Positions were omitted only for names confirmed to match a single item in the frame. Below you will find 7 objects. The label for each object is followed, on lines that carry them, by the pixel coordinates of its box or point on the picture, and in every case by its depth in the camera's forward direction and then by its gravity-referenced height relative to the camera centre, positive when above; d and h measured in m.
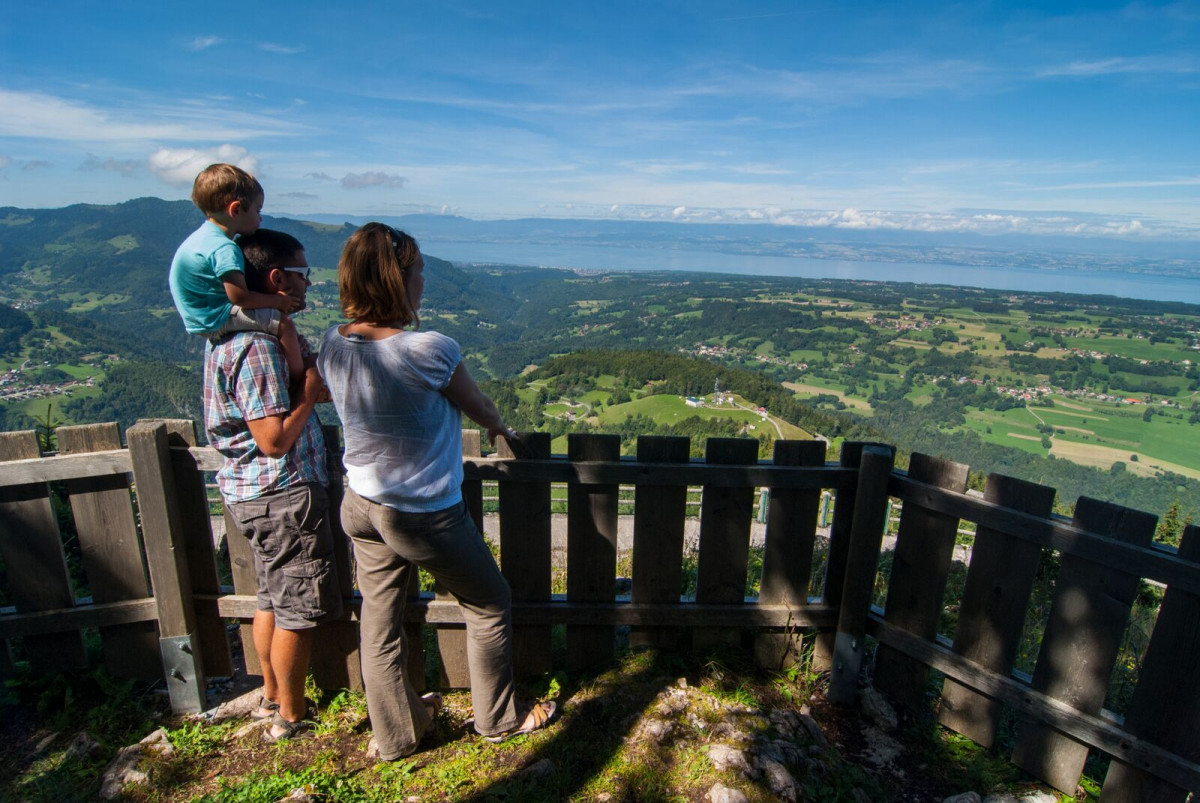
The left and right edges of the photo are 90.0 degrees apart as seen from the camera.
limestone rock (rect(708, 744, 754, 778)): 2.56 -2.13
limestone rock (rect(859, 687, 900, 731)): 3.29 -2.43
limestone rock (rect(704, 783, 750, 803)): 2.41 -2.12
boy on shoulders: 2.28 -0.11
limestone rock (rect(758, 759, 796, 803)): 2.49 -2.14
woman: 2.13 -0.79
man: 2.41 -0.90
